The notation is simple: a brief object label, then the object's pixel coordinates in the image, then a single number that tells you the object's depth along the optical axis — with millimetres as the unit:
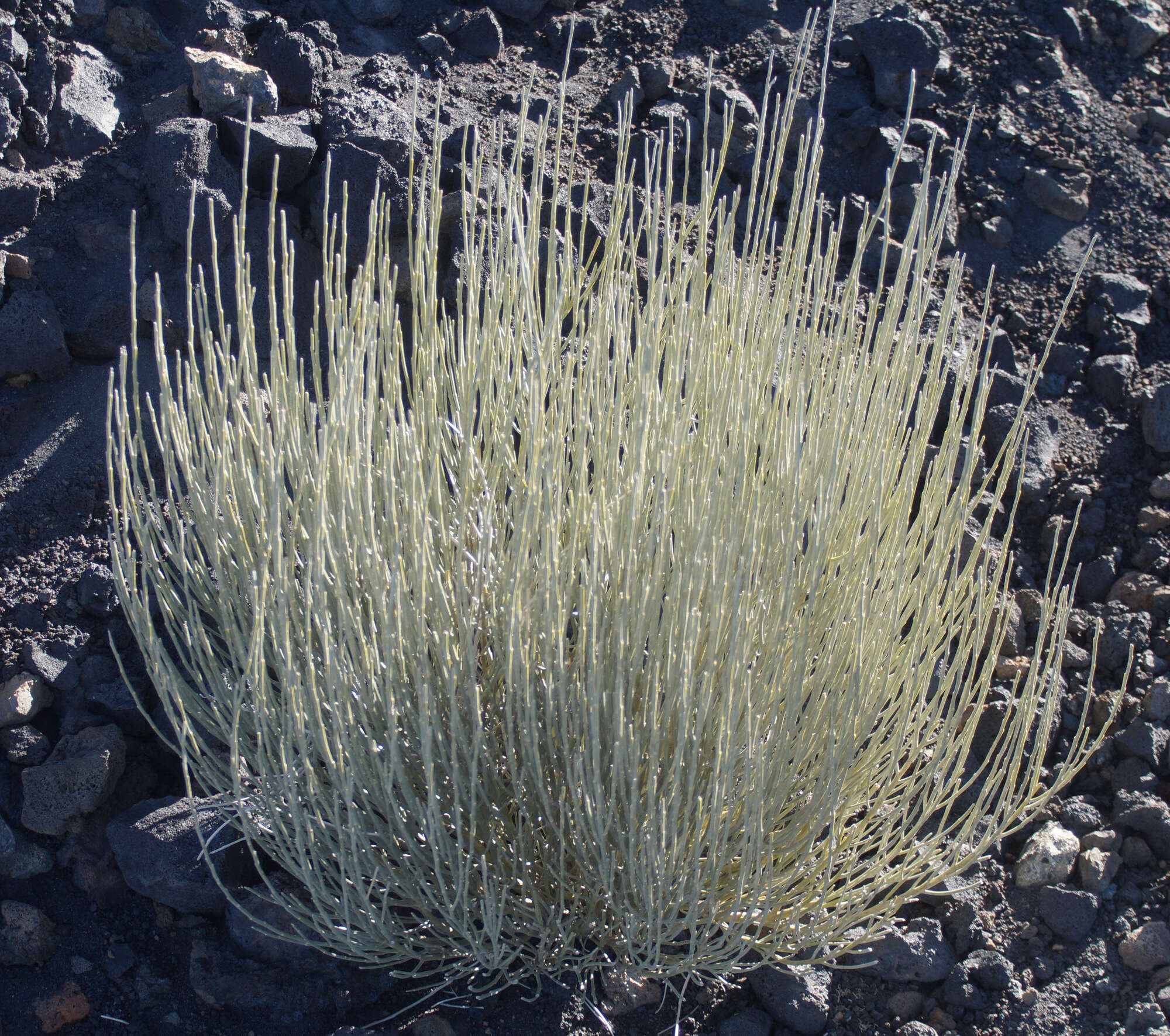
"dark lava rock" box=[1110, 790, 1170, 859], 2299
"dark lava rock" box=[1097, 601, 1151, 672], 2670
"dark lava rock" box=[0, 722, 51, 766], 2197
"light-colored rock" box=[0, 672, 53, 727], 2229
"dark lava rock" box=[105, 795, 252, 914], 2041
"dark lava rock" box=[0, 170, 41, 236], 2873
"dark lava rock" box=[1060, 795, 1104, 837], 2346
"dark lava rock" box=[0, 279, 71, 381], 2689
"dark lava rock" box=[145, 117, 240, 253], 2883
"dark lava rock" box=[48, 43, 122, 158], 3061
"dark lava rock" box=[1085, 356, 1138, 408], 3270
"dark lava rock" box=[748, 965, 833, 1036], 1983
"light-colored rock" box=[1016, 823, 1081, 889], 2260
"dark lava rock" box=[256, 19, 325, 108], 3230
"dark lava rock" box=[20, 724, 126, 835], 2115
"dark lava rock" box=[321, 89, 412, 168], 3049
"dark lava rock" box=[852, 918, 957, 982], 2084
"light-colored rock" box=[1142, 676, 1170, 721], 2518
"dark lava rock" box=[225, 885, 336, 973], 1986
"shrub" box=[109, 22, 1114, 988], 1507
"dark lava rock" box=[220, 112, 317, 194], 2977
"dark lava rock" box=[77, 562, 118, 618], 2420
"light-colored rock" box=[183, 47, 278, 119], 3086
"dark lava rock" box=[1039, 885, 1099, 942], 2172
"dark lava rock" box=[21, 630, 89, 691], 2301
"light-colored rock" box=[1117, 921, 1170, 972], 2109
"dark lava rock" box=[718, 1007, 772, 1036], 1967
